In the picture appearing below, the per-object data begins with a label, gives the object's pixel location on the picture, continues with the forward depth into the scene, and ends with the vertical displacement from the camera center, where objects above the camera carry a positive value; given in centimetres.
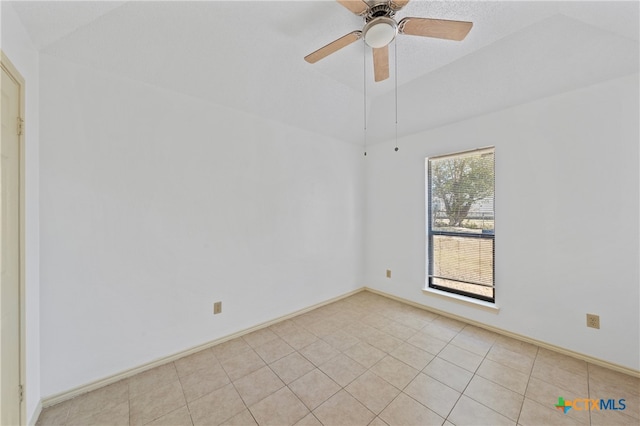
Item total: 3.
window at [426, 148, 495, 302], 275 -14
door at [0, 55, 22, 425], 119 -18
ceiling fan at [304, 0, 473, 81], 133 +106
